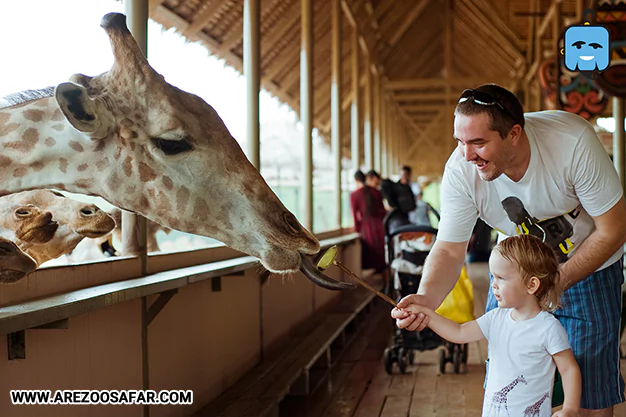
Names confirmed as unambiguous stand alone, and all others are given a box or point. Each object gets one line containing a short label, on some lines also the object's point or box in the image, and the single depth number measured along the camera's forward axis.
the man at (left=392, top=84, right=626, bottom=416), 2.44
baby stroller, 5.44
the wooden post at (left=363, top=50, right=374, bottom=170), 14.10
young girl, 2.33
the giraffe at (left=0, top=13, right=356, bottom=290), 2.07
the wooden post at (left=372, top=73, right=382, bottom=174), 16.12
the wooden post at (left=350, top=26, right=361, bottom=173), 11.95
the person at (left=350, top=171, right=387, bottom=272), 10.20
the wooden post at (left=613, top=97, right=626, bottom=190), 6.20
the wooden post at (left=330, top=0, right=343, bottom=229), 9.57
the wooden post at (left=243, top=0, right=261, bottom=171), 5.33
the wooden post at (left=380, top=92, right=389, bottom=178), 17.58
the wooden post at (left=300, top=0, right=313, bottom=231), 7.63
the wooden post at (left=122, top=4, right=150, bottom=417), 3.39
